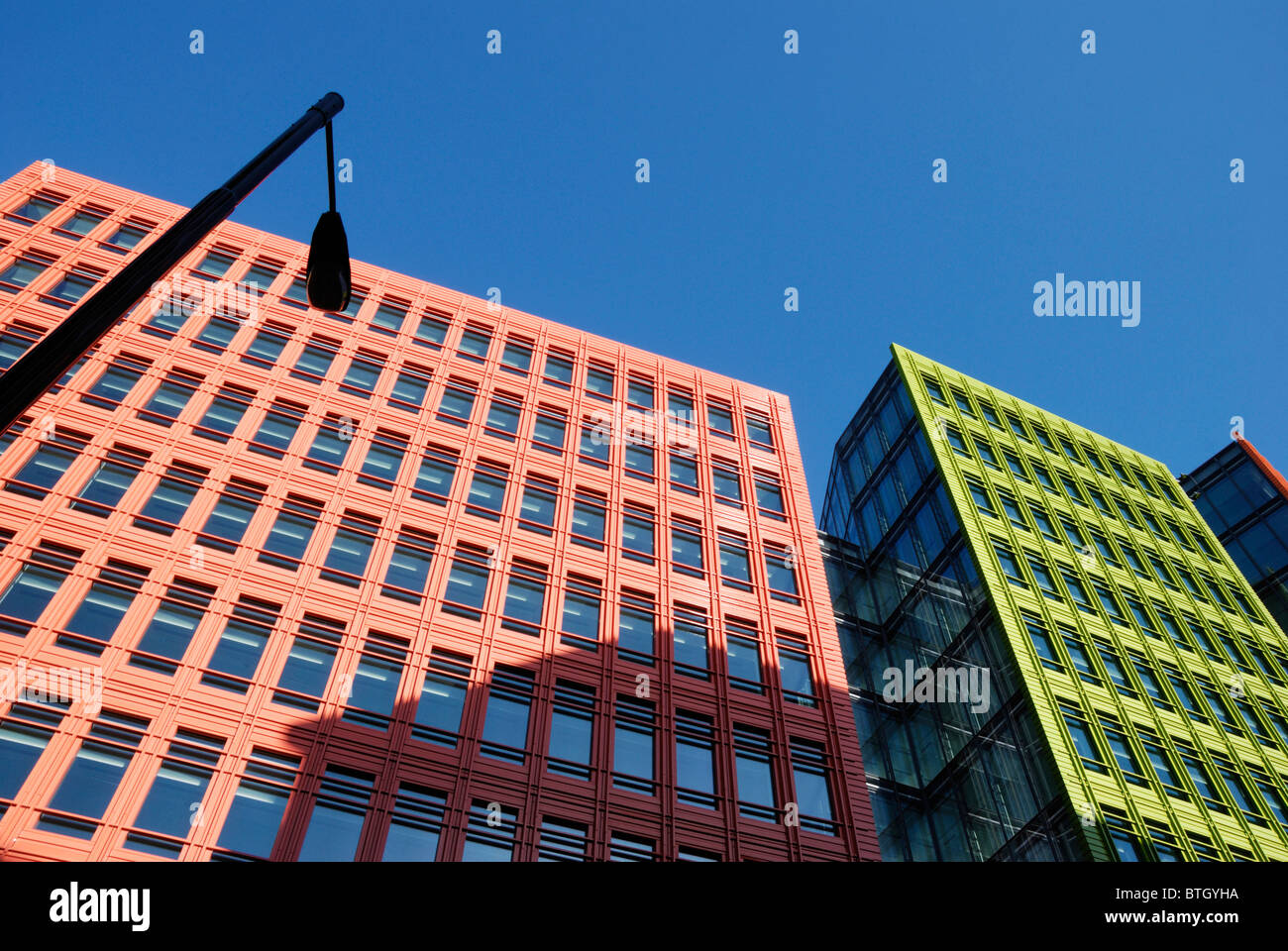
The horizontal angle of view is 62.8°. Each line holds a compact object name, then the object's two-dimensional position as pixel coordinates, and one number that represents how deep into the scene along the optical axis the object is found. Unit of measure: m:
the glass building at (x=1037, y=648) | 35.59
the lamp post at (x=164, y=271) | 5.56
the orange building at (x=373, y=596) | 24.56
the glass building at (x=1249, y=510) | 63.09
